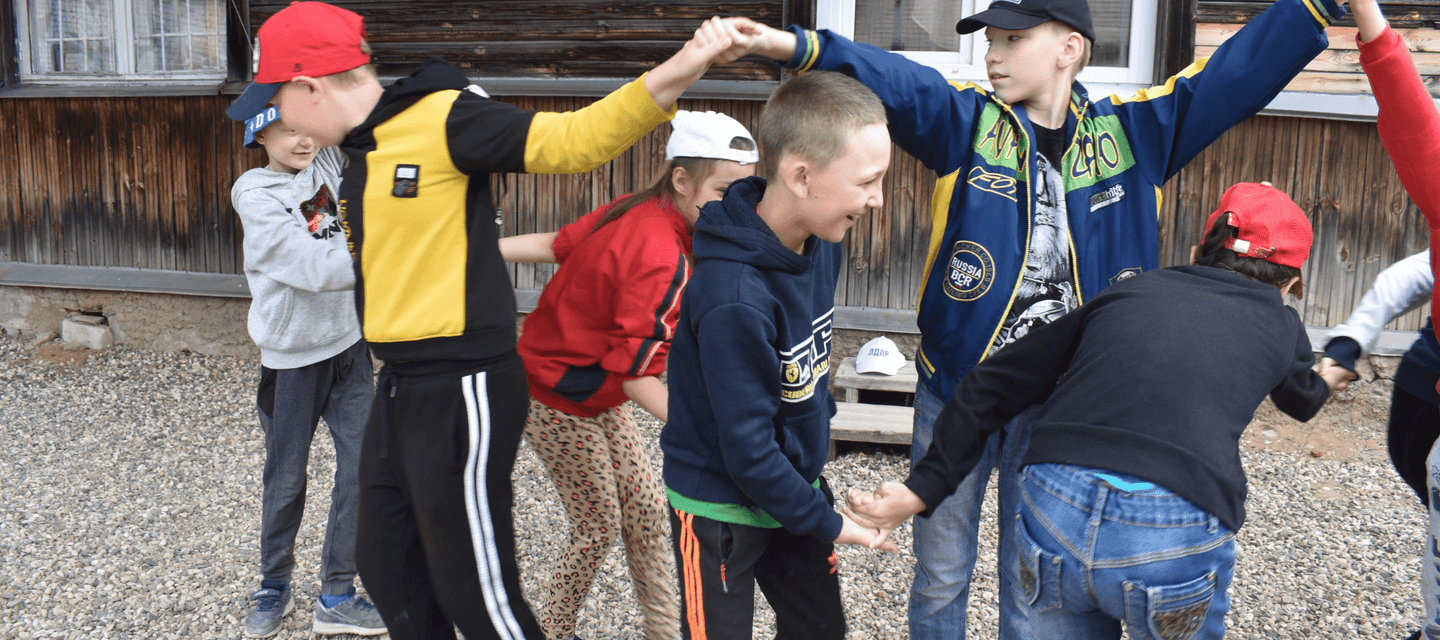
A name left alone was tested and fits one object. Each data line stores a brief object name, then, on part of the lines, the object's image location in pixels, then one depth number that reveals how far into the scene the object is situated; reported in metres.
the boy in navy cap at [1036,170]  2.17
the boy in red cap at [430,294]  2.00
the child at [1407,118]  1.99
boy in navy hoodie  1.76
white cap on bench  4.89
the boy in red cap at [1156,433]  1.60
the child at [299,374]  2.78
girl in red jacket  2.44
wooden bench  4.45
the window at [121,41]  6.29
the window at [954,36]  4.87
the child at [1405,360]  2.30
